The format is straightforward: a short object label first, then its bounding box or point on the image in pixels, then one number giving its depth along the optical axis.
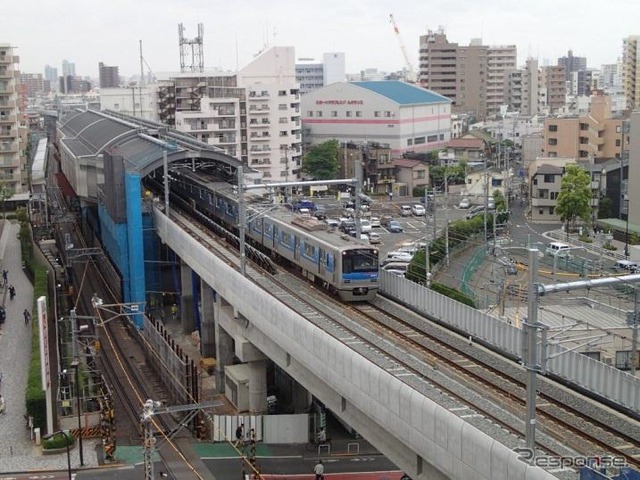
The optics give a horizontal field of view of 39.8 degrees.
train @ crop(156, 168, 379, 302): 19.30
